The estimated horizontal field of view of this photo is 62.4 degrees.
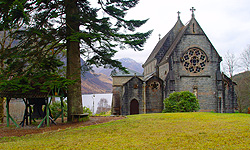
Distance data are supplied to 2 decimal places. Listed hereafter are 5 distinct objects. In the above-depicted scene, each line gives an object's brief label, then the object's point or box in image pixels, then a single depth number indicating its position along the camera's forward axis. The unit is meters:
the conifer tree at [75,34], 12.30
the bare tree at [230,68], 38.68
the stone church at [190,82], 26.50
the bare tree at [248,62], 37.78
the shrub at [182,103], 19.17
